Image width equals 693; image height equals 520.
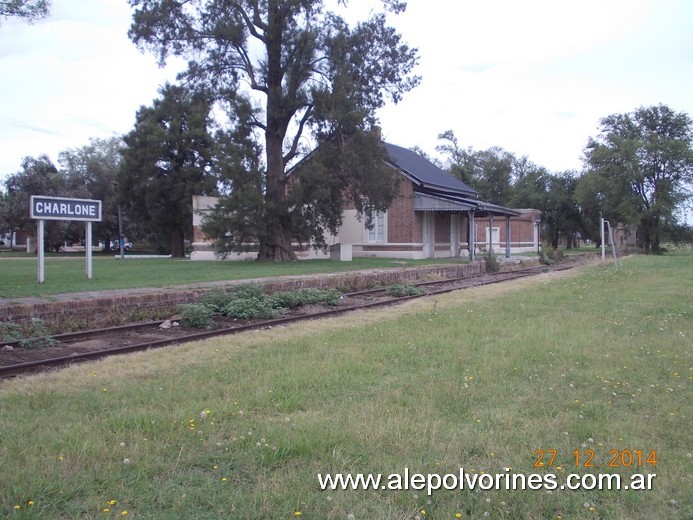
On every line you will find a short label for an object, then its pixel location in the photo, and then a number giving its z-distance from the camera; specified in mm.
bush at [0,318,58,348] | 8855
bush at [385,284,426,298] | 16625
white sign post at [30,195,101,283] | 14320
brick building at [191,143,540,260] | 33312
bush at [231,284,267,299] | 13055
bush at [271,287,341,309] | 13664
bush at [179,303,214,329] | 10868
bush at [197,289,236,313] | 12312
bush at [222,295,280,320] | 12016
